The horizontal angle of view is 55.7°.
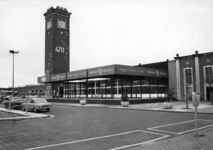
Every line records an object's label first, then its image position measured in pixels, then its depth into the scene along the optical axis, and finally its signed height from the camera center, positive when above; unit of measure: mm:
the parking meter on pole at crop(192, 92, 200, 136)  8594 -514
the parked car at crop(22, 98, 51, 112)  21906 -1754
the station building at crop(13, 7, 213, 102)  35344 +2338
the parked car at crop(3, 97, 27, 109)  27880 -1817
